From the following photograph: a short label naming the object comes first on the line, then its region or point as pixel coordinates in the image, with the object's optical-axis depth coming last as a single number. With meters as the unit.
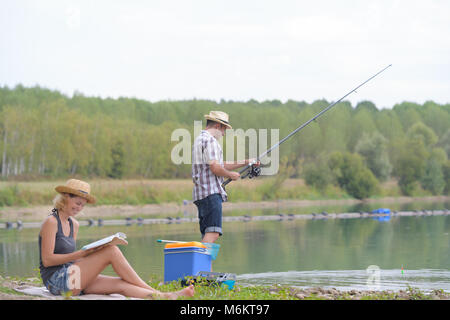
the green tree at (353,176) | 38.28
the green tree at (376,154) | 42.91
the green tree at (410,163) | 42.45
